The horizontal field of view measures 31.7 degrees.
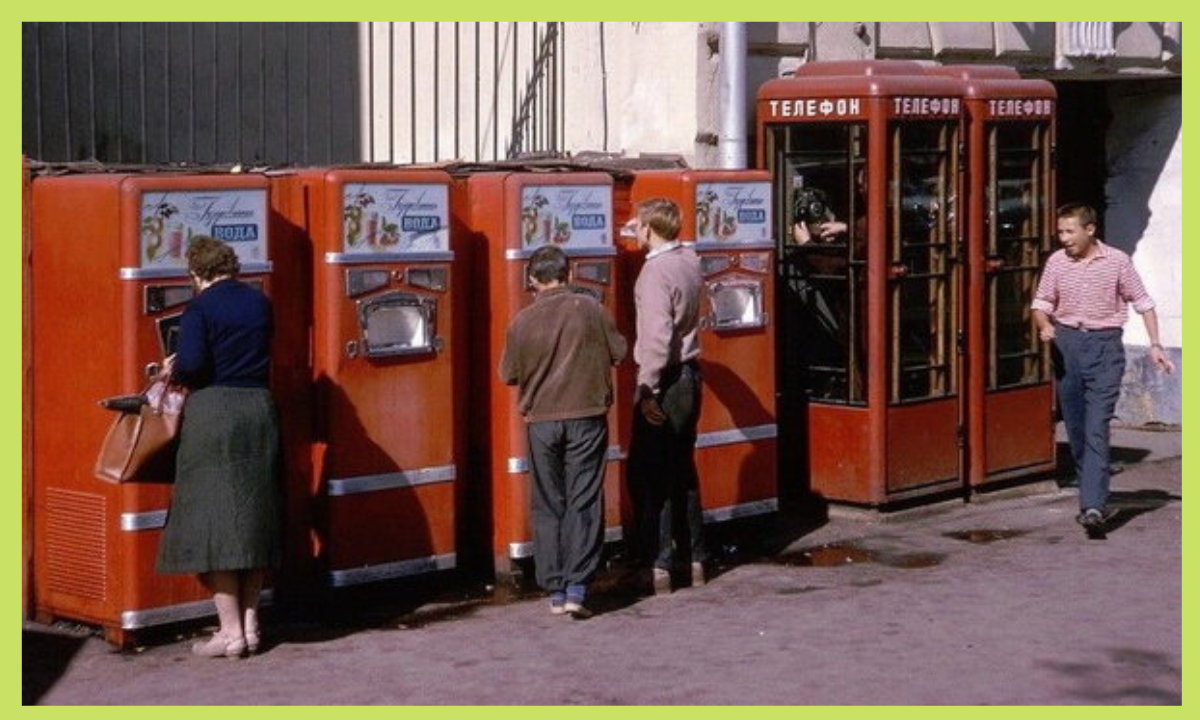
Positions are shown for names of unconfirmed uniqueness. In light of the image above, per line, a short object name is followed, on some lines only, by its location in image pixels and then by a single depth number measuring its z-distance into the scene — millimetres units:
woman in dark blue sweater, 7988
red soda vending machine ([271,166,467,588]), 8812
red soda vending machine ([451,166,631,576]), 9375
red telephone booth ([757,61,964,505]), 11039
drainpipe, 11328
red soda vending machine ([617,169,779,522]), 10203
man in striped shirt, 10711
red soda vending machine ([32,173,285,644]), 8180
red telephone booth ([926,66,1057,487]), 11586
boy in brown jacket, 8828
